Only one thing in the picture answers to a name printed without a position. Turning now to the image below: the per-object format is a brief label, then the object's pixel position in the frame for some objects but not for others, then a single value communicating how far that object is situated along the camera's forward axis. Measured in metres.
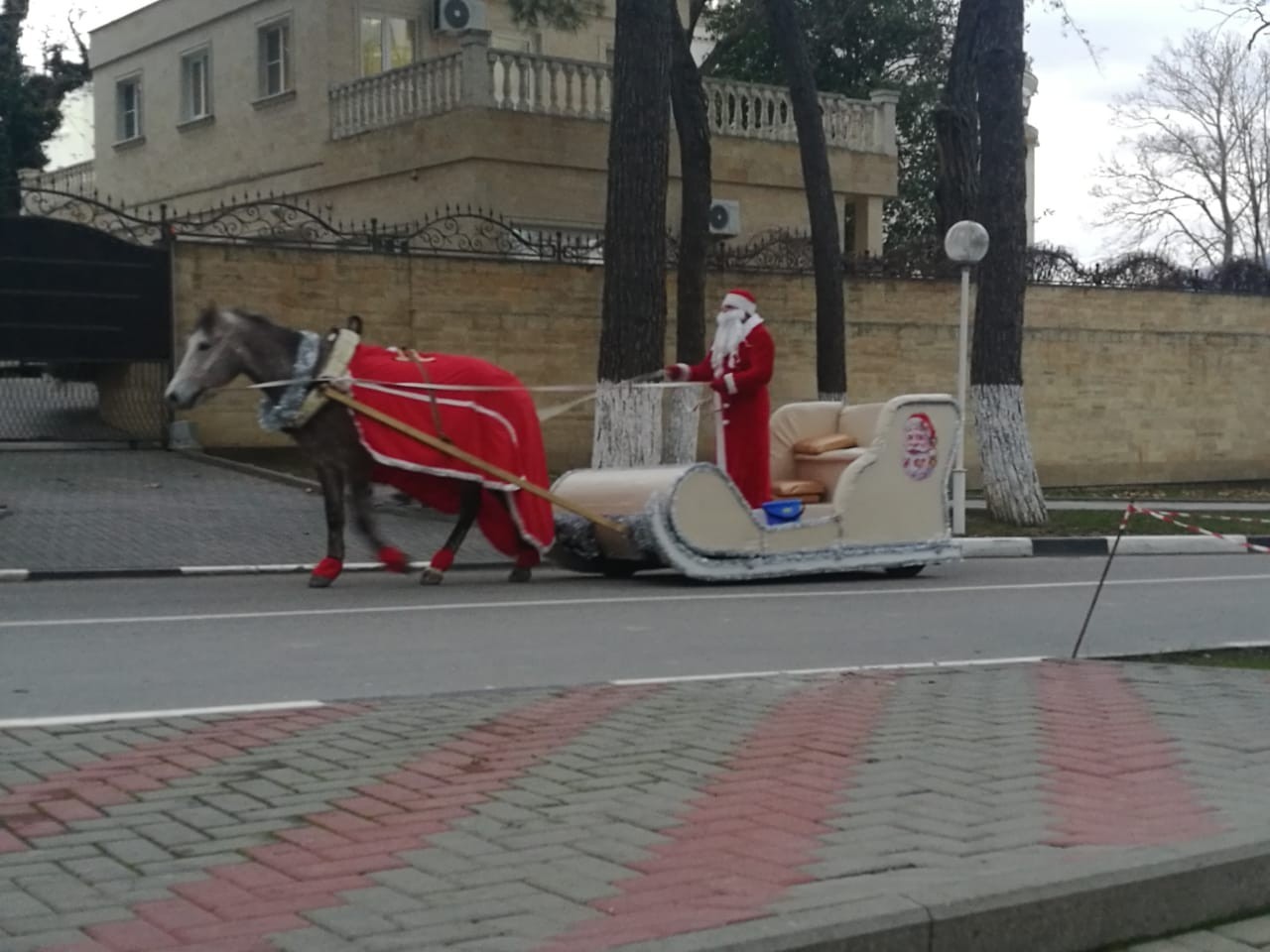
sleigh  13.79
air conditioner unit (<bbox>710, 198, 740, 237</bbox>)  29.06
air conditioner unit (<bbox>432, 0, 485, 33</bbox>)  29.81
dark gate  20.56
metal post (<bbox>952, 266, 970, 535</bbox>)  19.27
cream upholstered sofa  15.11
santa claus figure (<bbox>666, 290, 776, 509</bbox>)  14.30
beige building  26.70
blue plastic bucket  14.41
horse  13.16
